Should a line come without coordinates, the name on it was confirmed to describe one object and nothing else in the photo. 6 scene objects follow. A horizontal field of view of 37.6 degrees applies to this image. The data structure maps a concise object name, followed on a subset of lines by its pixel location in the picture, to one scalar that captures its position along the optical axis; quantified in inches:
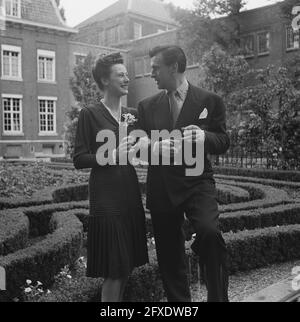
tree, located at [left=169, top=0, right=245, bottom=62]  880.3
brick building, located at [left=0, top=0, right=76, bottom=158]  960.9
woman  101.5
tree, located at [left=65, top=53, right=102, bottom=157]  737.0
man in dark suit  99.1
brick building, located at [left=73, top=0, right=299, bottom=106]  890.1
